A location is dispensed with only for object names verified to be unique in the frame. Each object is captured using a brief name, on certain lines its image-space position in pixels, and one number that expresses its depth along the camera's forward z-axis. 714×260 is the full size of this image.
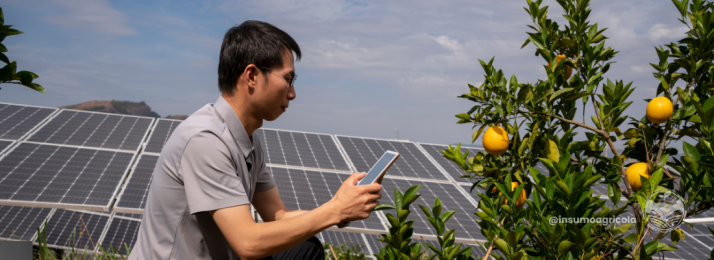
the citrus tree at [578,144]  1.95
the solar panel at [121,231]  10.95
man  1.85
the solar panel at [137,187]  7.62
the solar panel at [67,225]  10.19
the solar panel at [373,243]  11.25
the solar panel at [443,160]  11.67
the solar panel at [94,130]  10.90
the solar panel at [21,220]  10.03
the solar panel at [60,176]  7.84
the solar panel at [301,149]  11.02
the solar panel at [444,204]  8.45
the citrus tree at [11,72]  2.33
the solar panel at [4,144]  9.85
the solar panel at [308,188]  8.21
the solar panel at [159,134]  11.02
